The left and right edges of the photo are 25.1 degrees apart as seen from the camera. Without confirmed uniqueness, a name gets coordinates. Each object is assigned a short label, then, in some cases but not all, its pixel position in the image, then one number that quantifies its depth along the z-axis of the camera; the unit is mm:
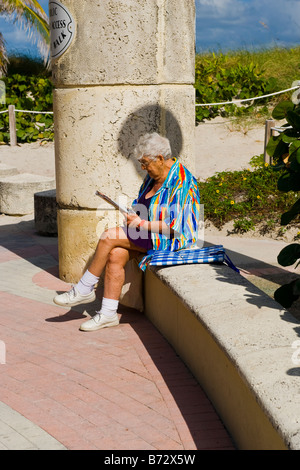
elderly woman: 4711
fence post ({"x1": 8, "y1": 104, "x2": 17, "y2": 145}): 15266
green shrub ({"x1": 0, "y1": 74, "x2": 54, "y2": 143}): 15711
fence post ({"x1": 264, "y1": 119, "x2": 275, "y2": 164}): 9952
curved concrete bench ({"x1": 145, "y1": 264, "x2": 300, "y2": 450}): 2613
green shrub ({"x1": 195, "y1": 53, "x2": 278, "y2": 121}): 14641
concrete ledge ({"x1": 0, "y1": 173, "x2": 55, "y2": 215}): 9625
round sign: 5547
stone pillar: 5387
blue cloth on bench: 4504
